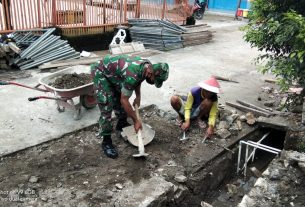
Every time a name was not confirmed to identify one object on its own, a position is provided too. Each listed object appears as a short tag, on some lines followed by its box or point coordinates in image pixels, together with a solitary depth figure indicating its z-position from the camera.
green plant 4.15
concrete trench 3.82
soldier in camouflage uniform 3.96
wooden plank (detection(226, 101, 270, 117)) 5.93
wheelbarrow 5.09
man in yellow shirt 4.83
